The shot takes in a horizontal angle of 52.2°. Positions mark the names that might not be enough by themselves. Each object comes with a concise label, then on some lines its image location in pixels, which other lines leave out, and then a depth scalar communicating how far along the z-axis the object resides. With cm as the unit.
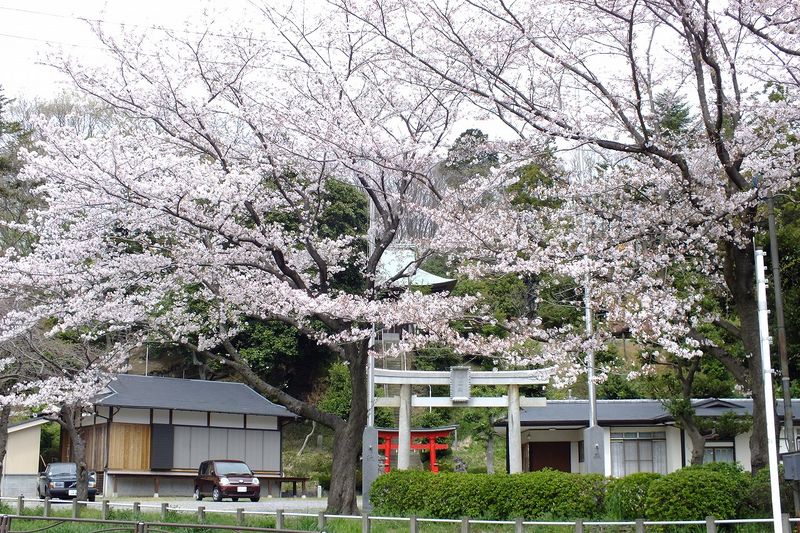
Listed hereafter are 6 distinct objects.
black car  2402
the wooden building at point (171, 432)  2622
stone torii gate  1802
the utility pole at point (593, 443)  1714
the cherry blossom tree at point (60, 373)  1527
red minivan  2352
